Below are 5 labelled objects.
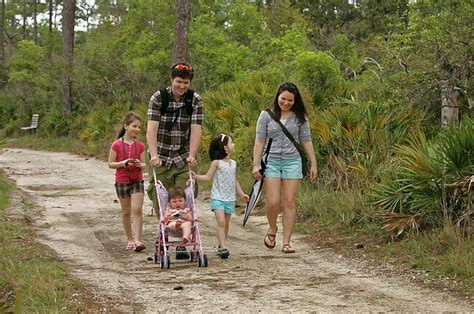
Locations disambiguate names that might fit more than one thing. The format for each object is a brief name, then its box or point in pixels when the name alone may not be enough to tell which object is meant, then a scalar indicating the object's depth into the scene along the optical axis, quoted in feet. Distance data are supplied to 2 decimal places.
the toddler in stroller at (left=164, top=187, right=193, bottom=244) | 24.79
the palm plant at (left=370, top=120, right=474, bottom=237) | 25.85
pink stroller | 24.21
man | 25.46
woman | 26.71
